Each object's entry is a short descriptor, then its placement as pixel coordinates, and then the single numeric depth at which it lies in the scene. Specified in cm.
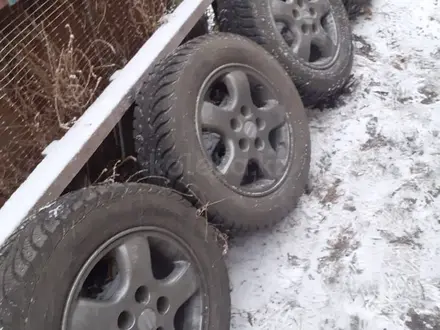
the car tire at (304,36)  315
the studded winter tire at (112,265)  172
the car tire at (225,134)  239
